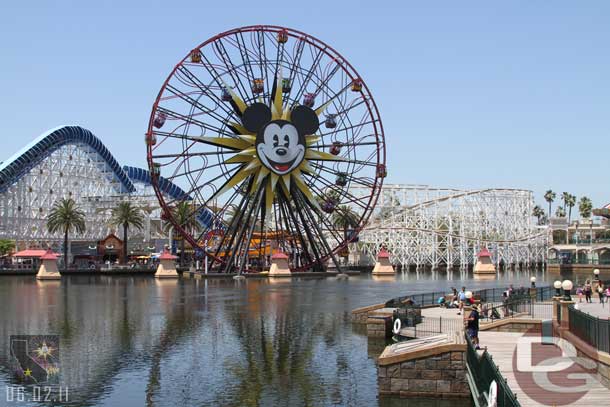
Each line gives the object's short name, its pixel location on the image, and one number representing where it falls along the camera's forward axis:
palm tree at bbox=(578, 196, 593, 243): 170.75
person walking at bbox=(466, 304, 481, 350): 25.19
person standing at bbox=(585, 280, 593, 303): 39.69
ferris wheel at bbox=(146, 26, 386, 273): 78.62
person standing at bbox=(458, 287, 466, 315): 38.00
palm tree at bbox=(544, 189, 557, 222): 191.38
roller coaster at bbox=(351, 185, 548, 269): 129.25
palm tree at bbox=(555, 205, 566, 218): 187.38
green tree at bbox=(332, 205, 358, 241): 122.32
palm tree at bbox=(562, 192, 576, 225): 182.75
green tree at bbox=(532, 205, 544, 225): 195.48
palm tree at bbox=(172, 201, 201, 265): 107.89
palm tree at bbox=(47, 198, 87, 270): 115.56
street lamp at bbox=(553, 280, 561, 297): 27.92
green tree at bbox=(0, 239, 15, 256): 116.38
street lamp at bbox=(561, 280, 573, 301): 26.96
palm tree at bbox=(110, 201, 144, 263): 117.81
